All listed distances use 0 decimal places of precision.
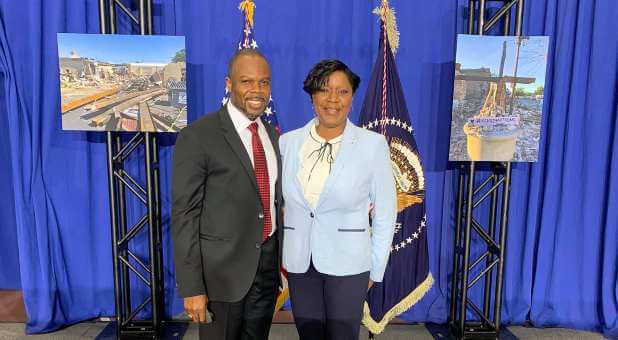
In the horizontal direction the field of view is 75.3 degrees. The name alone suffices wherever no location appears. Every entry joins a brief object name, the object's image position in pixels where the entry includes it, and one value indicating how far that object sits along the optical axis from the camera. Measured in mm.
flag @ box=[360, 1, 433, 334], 2502
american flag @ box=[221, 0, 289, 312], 2576
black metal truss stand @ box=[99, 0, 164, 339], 2469
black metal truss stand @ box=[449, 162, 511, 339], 2641
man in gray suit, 1395
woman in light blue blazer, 1541
